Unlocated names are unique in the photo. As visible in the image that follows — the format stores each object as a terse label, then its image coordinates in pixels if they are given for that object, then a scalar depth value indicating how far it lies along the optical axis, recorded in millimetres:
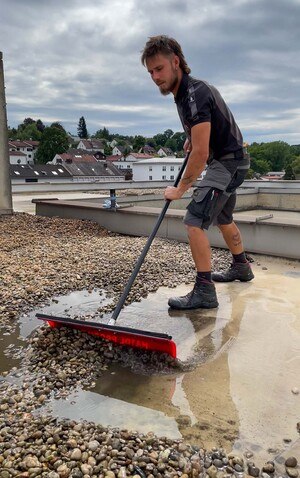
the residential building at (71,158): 69375
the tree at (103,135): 143125
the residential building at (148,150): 103719
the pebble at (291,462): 1596
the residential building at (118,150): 110219
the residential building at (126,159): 84000
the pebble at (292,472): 1550
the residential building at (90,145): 108856
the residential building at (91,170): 57438
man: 2816
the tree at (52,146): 82312
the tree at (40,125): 125062
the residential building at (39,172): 49000
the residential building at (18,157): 85250
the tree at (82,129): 143250
